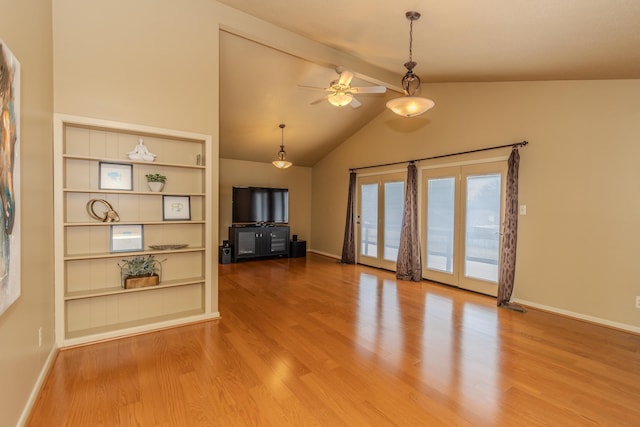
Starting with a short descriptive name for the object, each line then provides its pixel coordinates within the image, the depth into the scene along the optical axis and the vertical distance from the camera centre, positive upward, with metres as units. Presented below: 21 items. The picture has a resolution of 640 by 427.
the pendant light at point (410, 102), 2.81 +1.01
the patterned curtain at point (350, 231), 7.19 -0.52
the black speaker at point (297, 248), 8.11 -1.07
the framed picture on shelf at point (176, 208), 3.47 -0.01
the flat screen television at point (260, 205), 7.62 +0.08
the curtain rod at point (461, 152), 4.29 +0.96
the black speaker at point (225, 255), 7.11 -1.11
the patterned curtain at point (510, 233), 4.24 -0.32
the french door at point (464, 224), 4.64 -0.23
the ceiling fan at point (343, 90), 3.63 +1.46
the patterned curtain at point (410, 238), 5.64 -0.54
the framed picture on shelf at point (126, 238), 3.19 -0.34
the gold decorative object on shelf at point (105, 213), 3.06 -0.07
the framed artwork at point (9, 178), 1.51 +0.15
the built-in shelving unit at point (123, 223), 2.89 -0.28
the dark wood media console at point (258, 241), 7.32 -0.83
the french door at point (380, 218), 6.28 -0.19
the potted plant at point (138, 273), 3.20 -0.71
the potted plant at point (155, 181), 3.30 +0.29
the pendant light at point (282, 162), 6.53 +1.00
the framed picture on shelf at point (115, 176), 3.11 +0.32
